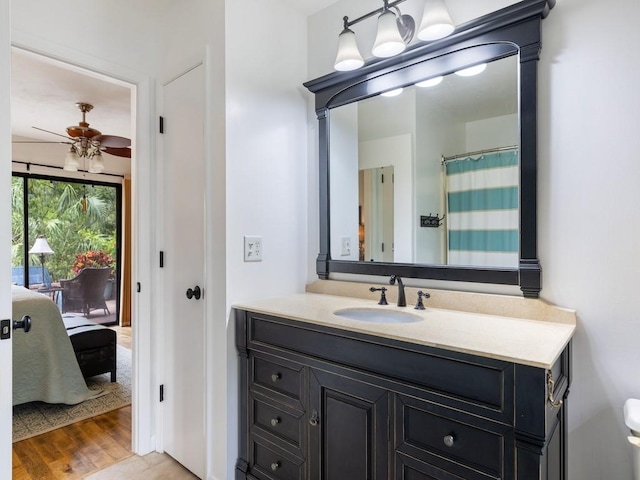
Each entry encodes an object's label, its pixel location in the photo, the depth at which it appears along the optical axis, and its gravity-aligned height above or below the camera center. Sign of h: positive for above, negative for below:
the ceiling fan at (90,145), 3.30 +0.91
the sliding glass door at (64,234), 4.50 +0.08
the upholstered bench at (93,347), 2.96 -0.86
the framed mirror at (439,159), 1.46 +0.38
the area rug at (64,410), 2.40 -1.19
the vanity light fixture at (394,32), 1.49 +0.88
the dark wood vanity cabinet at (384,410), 1.02 -0.56
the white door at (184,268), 1.92 -0.15
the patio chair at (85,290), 4.97 -0.67
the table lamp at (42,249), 4.58 -0.10
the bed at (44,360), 2.59 -0.85
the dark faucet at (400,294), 1.71 -0.25
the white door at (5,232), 1.10 +0.03
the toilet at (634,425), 1.08 -0.54
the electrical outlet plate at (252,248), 1.85 -0.04
